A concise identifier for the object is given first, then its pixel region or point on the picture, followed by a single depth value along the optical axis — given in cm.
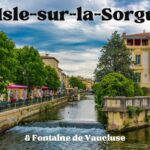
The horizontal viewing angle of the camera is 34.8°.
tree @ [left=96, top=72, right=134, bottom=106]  2625
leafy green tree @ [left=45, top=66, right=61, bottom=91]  5707
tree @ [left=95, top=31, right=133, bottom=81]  3846
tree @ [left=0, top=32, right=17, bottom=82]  2405
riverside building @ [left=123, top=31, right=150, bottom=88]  3901
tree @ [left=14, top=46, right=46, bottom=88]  3864
